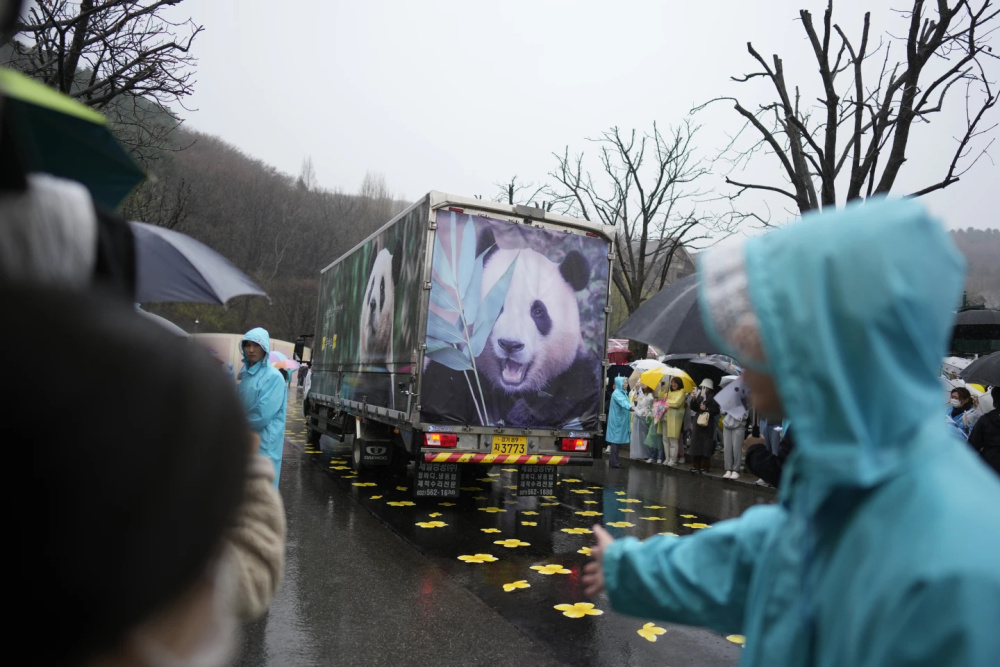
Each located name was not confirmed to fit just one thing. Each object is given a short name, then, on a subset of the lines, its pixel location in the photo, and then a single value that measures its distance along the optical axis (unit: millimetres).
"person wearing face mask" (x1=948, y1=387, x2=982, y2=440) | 9336
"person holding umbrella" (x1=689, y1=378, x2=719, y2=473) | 13789
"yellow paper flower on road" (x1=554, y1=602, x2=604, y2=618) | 5137
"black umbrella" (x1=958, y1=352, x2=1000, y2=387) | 8508
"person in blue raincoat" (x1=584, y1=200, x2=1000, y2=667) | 894
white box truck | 8023
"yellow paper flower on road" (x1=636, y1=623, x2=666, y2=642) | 4812
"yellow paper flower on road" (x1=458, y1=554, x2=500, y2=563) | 6414
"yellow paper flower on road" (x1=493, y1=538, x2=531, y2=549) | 7062
